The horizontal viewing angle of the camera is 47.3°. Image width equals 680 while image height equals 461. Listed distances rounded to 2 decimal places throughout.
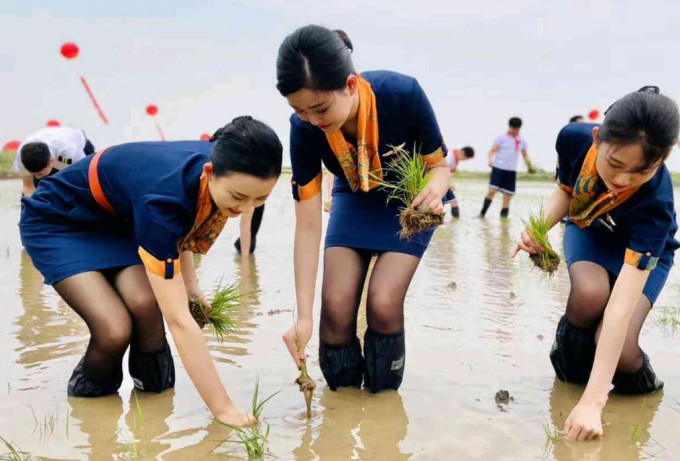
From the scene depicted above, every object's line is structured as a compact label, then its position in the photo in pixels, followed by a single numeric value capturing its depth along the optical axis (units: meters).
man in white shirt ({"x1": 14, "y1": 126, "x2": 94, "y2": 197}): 6.66
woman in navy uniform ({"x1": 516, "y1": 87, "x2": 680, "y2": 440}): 2.97
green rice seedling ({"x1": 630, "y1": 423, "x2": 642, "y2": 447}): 2.99
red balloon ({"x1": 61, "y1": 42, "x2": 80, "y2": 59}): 10.52
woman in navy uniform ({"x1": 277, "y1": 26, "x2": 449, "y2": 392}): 3.43
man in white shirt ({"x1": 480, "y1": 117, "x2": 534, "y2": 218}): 12.99
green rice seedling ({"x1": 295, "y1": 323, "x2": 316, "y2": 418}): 3.11
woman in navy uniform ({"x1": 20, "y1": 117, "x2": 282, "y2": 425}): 2.90
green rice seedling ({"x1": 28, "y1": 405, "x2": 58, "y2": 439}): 2.94
